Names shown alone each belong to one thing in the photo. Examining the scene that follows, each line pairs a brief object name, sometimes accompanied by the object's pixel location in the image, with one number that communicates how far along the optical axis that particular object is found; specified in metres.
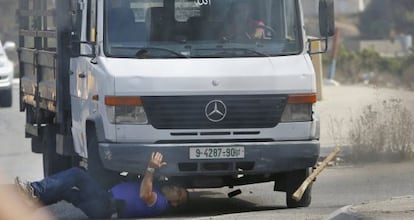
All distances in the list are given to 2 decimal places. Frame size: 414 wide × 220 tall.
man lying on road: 19.33
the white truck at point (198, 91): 19.64
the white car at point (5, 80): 48.28
